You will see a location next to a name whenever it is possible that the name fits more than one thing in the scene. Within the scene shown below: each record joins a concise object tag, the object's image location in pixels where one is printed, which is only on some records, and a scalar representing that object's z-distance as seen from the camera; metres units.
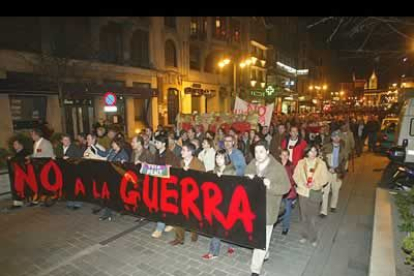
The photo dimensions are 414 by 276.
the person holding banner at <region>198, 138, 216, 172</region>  6.19
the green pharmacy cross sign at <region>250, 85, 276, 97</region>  31.36
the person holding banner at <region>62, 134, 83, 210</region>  7.05
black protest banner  4.29
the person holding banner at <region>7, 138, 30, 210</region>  7.13
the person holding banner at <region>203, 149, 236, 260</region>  4.76
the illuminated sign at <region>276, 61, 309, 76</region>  44.22
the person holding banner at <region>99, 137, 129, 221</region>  6.46
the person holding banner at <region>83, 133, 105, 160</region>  7.10
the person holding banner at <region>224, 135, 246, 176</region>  5.22
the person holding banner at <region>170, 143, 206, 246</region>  5.08
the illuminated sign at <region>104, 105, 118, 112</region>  13.96
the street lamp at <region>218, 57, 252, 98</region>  30.96
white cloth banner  12.75
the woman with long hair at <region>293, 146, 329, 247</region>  4.93
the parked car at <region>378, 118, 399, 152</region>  13.84
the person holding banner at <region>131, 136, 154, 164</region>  5.89
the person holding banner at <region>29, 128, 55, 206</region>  7.23
